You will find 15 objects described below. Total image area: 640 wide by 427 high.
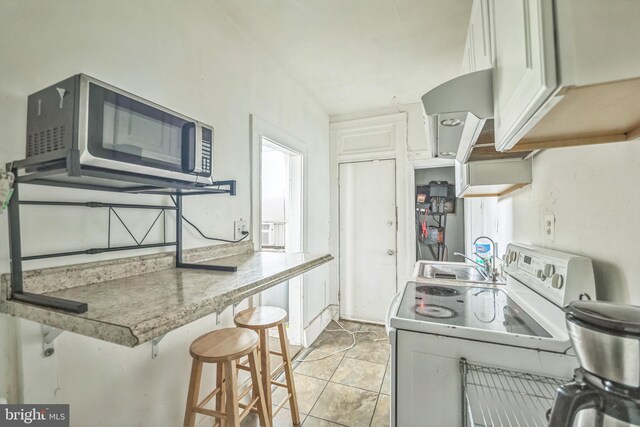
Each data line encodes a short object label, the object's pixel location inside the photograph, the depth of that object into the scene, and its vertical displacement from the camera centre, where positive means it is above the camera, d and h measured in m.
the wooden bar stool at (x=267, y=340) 1.63 -0.73
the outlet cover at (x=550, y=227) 1.29 -0.03
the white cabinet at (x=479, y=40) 1.15 +0.91
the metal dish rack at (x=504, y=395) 0.99 -0.66
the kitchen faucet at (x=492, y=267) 1.92 -0.34
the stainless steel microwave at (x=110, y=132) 0.71 +0.29
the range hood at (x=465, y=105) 0.99 +0.43
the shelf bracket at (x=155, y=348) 1.28 -0.59
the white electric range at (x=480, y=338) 0.99 -0.46
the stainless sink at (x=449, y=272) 2.01 -0.40
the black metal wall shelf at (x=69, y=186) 0.74 +0.13
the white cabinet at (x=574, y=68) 0.51 +0.30
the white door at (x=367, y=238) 3.43 -0.21
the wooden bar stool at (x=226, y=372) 1.24 -0.72
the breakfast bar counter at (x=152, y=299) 0.61 -0.22
